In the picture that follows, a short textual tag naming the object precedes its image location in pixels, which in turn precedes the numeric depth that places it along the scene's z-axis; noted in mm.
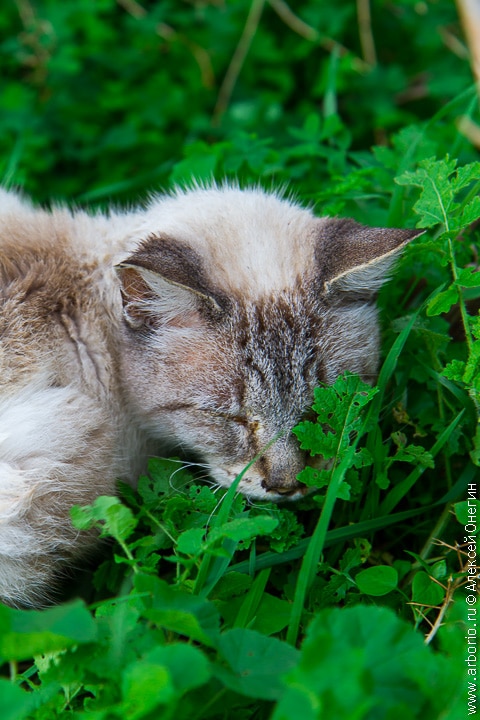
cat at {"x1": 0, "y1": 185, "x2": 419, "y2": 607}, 1206
